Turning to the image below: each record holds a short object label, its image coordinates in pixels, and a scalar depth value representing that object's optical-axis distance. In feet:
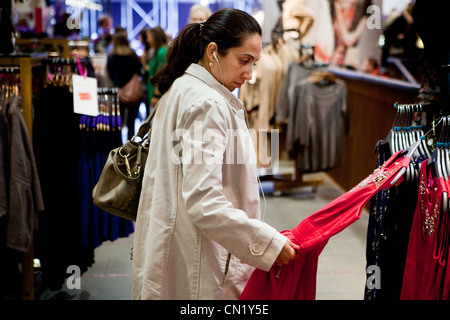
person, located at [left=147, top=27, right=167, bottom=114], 20.77
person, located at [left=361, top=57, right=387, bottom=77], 22.47
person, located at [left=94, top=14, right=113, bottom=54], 34.71
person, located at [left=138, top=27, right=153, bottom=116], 23.85
